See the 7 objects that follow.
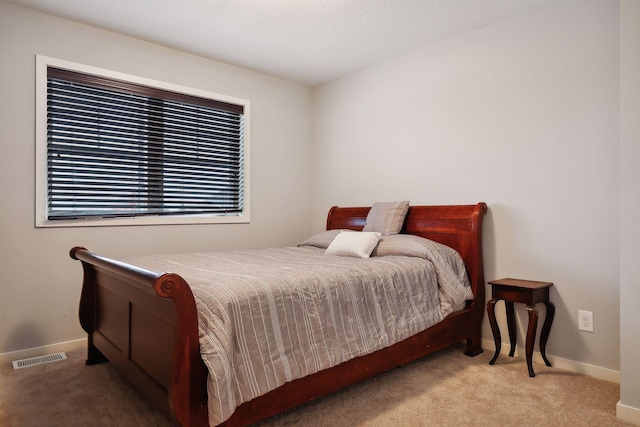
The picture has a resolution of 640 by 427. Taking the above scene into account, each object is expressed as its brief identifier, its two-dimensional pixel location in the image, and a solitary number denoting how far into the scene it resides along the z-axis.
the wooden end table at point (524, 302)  2.44
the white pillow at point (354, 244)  2.86
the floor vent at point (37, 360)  2.62
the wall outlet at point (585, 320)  2.48
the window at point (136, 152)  2.95
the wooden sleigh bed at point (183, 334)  1.48
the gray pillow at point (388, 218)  3.25
